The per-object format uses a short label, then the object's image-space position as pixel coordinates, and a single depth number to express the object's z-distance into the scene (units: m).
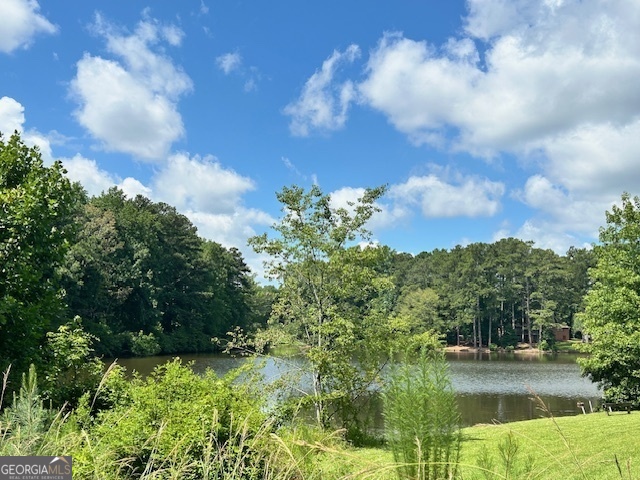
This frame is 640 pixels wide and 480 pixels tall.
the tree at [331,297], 14.86
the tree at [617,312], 20.41
